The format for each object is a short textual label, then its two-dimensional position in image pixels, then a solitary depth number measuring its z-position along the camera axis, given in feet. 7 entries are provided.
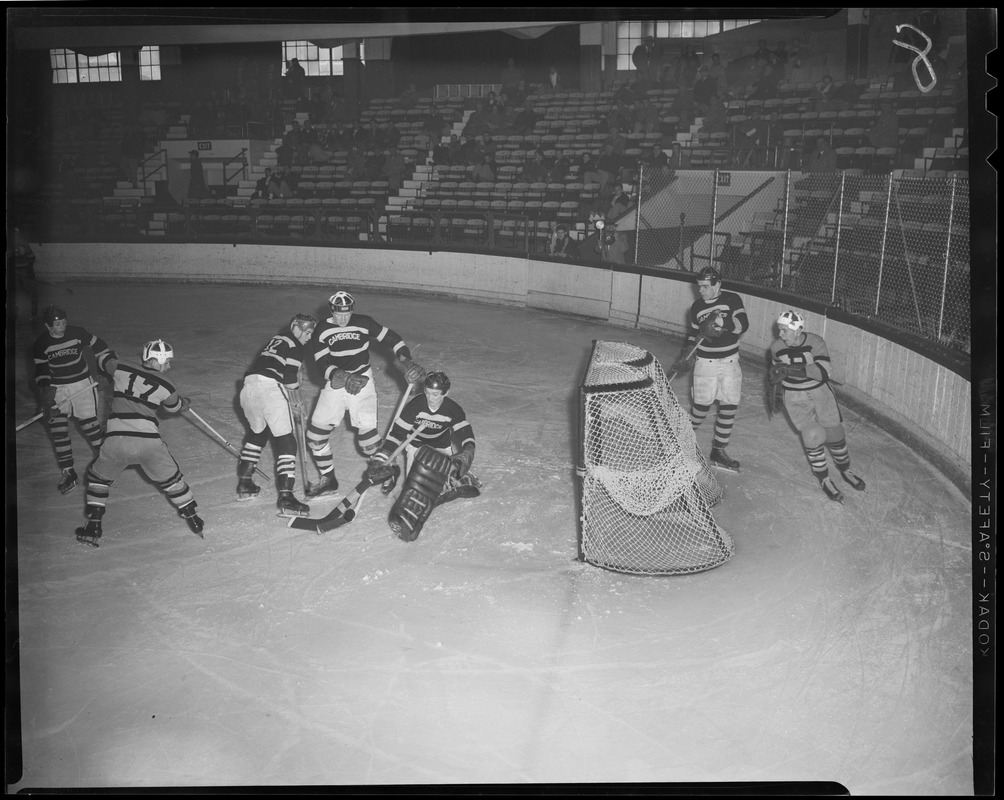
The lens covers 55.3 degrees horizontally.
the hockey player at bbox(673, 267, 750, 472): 28.19
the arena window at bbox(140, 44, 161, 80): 78.89
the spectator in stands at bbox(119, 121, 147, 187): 74.54
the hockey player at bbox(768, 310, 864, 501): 26.03
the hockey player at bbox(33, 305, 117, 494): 25.99
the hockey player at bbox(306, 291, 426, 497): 26.23
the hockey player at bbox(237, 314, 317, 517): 25.58
